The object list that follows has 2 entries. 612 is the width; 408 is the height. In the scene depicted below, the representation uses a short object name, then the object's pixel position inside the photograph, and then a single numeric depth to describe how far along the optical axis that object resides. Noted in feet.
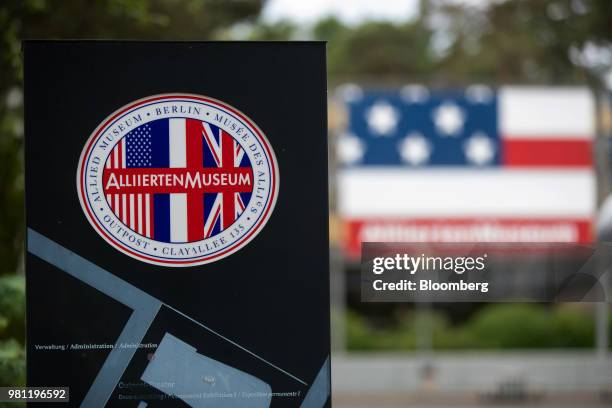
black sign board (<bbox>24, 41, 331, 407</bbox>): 20.49
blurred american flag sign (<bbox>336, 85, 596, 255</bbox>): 107.65
